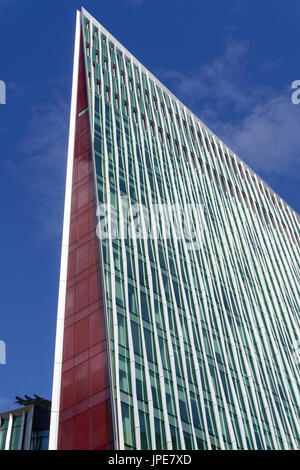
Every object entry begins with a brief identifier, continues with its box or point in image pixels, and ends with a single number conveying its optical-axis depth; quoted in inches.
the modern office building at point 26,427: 2117.4
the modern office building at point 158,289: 1646.2
